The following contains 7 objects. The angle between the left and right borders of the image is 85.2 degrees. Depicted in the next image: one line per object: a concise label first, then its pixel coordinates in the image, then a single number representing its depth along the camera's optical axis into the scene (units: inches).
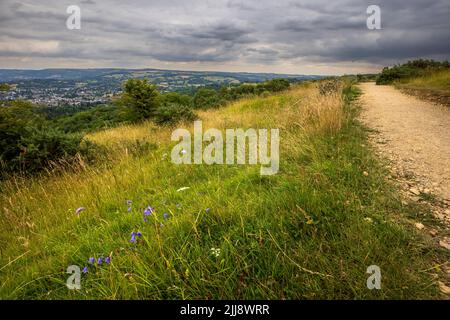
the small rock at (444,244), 76.2
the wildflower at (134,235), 77.9
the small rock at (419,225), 84.9
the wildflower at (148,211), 85.5
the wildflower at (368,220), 82.7
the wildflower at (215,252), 72.0
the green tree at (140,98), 610.9
